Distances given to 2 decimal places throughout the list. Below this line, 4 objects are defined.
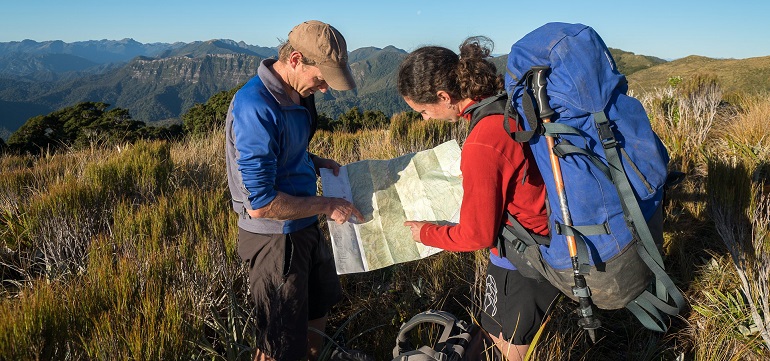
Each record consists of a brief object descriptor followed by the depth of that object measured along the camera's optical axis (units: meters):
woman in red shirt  1.64
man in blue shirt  1.78
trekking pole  1.57
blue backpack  1.55
